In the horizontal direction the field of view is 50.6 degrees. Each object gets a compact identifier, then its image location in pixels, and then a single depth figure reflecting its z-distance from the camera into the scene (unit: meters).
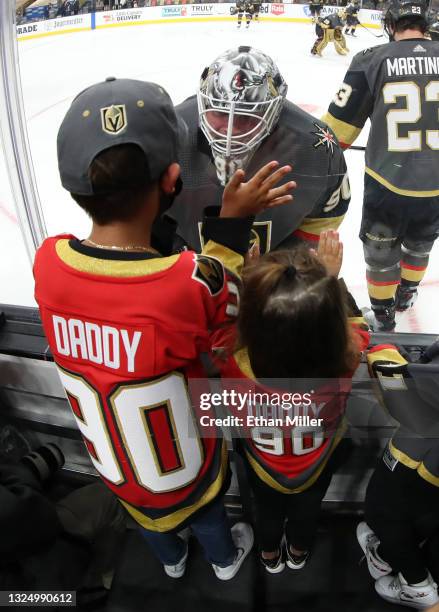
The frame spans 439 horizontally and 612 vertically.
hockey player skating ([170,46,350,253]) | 0.98
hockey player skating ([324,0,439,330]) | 1.46
